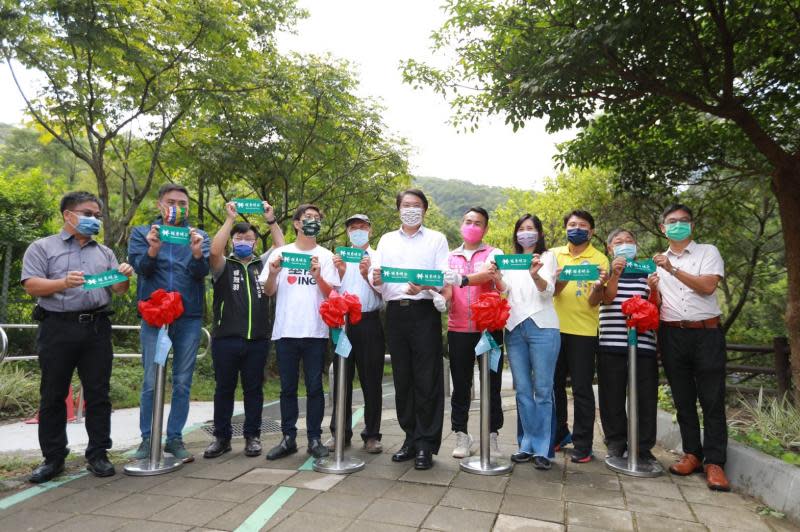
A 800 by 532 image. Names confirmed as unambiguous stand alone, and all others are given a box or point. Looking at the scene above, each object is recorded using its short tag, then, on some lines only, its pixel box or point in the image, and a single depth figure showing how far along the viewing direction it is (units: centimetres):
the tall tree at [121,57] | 657
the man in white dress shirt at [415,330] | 418
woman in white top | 409
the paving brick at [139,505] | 321
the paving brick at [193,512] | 309
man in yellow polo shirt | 437
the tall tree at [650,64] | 488
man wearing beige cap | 446
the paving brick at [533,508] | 317
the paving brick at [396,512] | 309
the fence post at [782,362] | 673
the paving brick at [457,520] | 300
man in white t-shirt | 438
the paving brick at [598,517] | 307
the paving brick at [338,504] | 320
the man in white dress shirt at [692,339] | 397
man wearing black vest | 446
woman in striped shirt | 429
